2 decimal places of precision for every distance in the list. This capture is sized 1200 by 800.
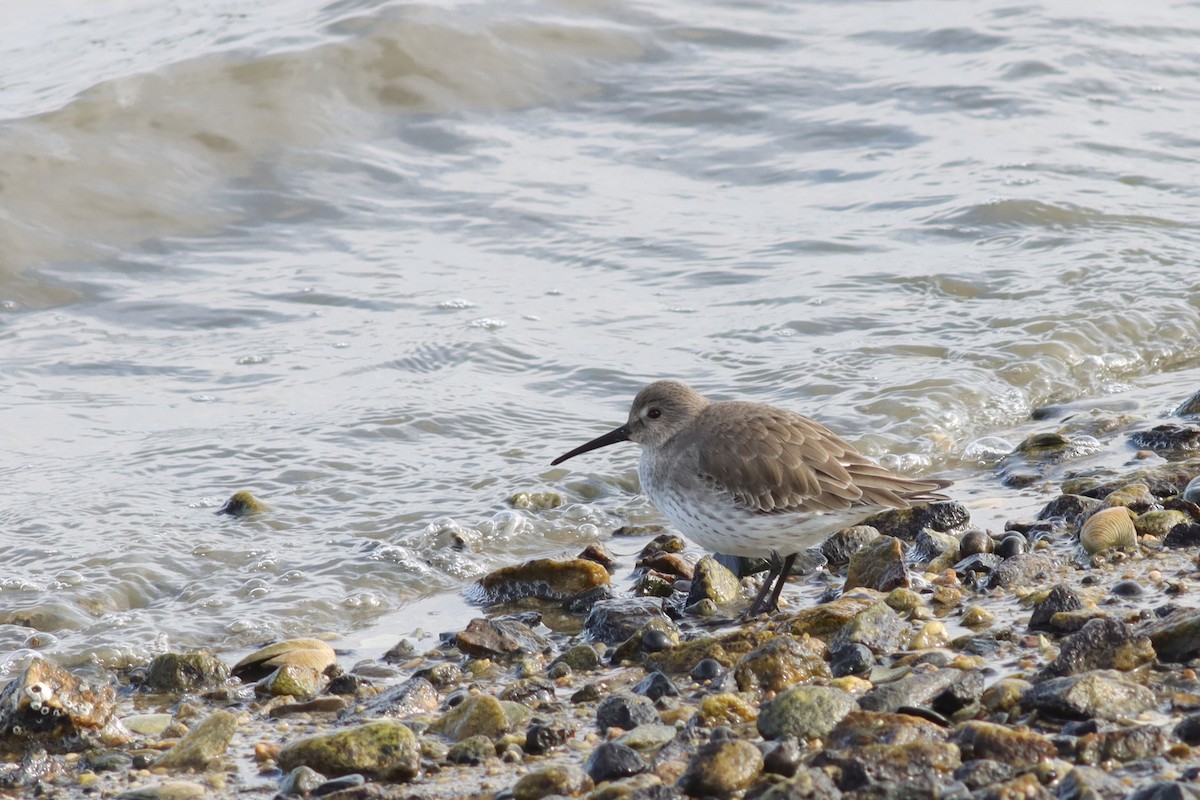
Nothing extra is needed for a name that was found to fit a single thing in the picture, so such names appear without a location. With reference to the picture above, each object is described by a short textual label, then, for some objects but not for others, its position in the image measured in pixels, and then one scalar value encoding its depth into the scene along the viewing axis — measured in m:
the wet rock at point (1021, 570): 12.37
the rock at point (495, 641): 11.73
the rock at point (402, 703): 10.50
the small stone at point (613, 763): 8.89
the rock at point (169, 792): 9.17
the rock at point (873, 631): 10.98
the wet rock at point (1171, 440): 15.65
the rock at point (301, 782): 9.16
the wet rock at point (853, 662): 10.57
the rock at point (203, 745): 9.85
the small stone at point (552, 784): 8.66
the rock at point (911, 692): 9.51
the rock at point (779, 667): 10.48
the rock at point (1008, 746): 8.45
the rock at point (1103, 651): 9.88
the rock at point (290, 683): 11.14
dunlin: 12.55
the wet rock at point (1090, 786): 7.86
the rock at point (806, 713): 9.23
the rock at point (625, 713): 9.84
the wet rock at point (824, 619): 11.41
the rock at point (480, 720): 9.89
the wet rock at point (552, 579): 13.20
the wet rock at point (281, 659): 11.46
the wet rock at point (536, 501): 15.60
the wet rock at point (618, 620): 11.97
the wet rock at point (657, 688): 10.41
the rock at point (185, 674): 11.45
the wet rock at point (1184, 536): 12.70
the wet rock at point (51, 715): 10.14
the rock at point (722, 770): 8.45
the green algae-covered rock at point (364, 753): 9.35
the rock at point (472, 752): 9.49
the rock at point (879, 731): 8.80
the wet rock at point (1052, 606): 11.12
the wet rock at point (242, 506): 15.26
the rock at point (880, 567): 12.56
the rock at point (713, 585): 13.02
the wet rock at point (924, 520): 13.96
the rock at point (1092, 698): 9.08
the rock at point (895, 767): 8.09
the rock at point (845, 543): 14.00
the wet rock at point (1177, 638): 9.95
